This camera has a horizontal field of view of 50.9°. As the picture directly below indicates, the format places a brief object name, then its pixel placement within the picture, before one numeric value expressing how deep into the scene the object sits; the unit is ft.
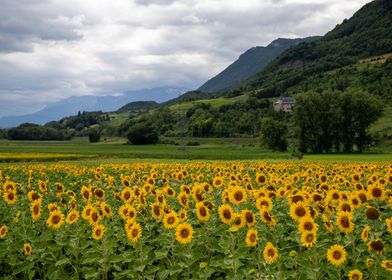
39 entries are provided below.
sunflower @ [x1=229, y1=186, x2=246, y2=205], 22.93
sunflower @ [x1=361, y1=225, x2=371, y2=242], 17.04
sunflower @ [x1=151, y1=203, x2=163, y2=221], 22.12
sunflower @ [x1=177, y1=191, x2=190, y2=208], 24.93
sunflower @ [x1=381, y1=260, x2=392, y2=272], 14.69
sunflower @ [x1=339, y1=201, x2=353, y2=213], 20.27
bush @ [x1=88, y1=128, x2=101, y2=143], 462.60
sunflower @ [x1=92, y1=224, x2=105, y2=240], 19.61
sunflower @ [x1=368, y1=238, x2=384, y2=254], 15.57
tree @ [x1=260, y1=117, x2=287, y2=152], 269.03
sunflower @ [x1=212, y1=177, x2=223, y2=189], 31.00
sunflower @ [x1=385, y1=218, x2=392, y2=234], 18.22
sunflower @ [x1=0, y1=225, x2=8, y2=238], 21.54
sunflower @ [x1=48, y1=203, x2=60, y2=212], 23.57
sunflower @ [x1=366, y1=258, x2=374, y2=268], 16.02
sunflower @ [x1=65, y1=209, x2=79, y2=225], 21.13
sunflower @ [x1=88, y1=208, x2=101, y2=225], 21.08
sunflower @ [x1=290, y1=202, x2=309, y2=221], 19.90
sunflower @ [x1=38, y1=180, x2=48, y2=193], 32.34
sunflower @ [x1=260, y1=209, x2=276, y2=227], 20.05
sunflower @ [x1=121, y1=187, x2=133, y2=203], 26.30
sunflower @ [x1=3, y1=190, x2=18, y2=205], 26.43
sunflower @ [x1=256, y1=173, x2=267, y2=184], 32.45
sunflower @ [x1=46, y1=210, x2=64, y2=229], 21.53
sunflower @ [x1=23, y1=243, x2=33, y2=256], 20.38
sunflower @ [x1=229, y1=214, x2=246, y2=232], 18.76
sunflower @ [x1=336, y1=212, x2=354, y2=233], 18.08
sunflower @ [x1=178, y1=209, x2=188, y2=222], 21.59
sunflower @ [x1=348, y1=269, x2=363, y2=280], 14.52
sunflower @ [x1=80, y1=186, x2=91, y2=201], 28.16
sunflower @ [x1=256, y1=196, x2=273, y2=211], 22.04
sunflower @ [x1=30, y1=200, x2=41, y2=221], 23.26
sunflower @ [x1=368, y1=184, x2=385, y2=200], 23.95
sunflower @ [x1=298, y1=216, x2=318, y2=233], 17.71
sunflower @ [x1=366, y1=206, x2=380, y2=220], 18.43
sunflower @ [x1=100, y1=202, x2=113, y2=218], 23.30
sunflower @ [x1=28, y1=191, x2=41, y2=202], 26.48
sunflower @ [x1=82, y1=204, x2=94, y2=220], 22.43
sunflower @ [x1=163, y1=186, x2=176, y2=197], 28.08
